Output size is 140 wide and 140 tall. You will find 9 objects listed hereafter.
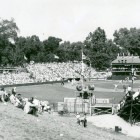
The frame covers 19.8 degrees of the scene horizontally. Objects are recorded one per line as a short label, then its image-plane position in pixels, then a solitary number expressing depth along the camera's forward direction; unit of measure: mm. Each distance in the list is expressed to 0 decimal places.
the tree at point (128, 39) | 137625
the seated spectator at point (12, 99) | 29012
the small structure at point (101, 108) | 35812
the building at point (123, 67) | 102875
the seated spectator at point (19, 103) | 28000
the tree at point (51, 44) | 144000
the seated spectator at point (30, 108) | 26219
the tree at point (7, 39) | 98506
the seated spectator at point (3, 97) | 29345
